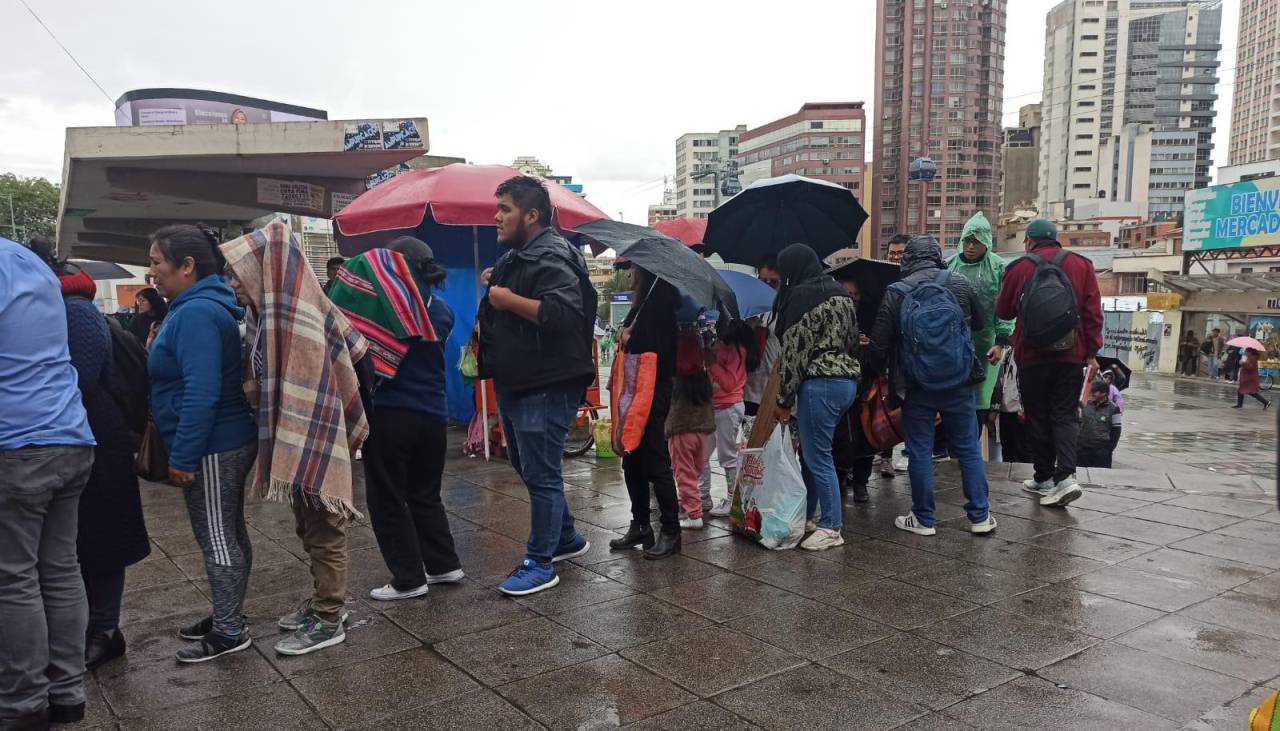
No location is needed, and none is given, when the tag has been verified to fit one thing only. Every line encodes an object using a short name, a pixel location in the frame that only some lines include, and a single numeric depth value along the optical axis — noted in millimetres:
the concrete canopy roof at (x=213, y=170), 7949
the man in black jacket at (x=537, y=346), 3799
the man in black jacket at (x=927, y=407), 4895
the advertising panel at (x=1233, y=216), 32469
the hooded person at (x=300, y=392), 3158
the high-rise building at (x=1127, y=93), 123062
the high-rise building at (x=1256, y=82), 122438
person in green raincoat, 6117
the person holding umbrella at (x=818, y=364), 4570
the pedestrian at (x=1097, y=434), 8148
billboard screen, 10312
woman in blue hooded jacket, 3049
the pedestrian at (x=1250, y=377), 20477
